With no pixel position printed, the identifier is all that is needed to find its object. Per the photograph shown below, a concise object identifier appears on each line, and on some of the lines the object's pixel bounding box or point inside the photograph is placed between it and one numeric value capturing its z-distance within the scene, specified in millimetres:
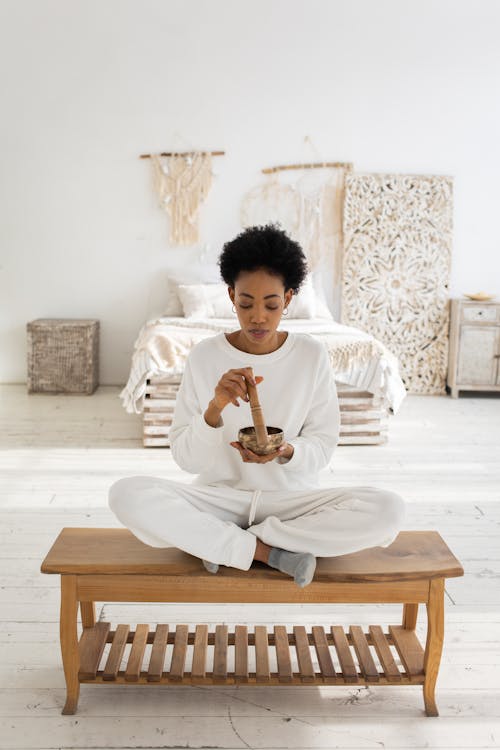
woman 1563
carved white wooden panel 5297
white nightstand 5184
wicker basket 5000
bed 3781
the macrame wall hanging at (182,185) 5230
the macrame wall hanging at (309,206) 5320
